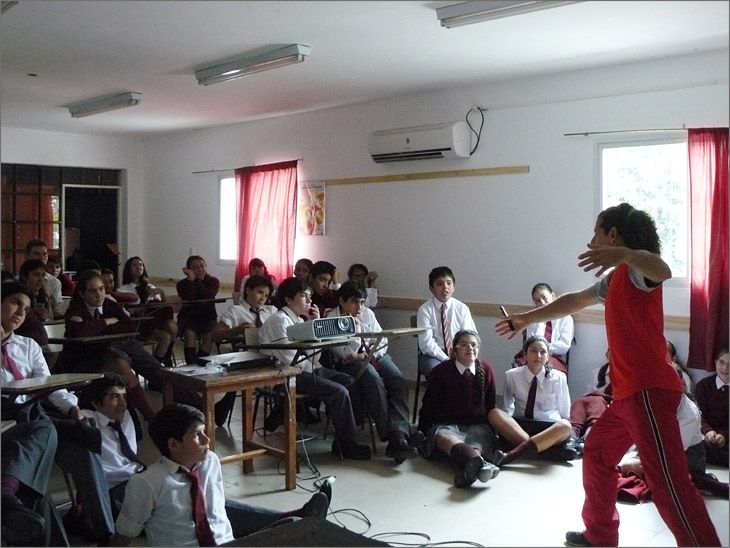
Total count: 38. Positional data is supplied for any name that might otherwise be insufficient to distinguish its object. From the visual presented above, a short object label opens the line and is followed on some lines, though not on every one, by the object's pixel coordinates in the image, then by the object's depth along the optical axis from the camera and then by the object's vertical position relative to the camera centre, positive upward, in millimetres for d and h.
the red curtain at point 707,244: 4152 +39
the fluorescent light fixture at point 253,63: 4055 +1149
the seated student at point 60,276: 6023 -223
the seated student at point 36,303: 3566 -338
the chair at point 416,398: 4604 -965
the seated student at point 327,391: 3891 -779
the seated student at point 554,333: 4590 -542
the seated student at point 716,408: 3607 -870
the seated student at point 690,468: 3166 -1038
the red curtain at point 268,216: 6820 +343
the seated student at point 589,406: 4031 -918
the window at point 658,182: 4383 +439
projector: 3207 -362
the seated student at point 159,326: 5602 -609
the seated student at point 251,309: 4652 -393
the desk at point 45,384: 2523 -494
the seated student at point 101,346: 3854 -550
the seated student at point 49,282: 5125 -251
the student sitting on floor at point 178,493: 2199 -770
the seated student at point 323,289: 5242 -287
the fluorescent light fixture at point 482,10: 3117 +1099
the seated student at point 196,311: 5676 -499
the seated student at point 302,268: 5973 -151
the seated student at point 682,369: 4125 -714
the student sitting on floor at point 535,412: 3766 -917
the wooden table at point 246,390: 3059 -641
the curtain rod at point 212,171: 7453 +873
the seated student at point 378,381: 3918 -777
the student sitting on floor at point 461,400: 3791 -839
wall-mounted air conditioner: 5277 +832
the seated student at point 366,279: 5758 -233
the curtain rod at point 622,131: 4348 +779
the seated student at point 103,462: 2645 -841
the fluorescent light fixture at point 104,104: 5675 +1233
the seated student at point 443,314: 4785 -430
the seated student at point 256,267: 6304 -150
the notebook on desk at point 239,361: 3297 -523
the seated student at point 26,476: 2129 -767
